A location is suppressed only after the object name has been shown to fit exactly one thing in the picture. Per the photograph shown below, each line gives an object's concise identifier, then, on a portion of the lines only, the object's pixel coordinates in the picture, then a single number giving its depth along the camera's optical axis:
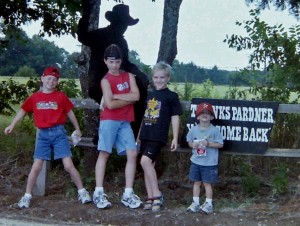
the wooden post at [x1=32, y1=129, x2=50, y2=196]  8.18
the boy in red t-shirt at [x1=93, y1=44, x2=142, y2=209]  7.21
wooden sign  7.57
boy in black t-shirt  7.21
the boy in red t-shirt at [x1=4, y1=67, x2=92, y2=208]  7.44
